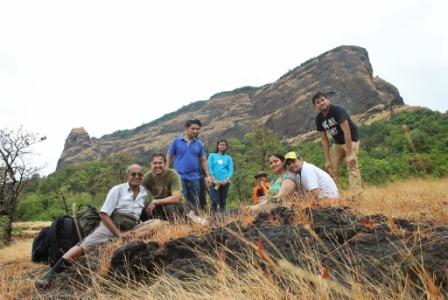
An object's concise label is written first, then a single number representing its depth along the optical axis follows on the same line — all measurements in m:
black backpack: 4.97
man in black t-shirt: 5.61
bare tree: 15.90
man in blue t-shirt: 6.77
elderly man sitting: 4.81
